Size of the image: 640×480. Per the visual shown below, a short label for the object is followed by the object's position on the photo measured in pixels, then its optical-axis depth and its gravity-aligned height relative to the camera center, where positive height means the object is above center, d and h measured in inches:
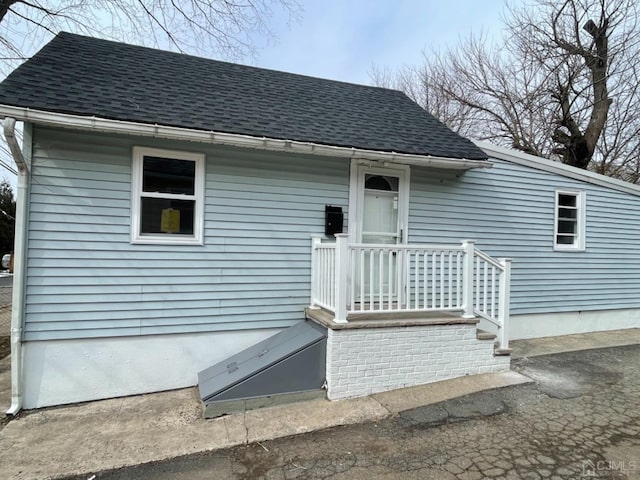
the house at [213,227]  161.9 +5.9
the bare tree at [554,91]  484.4 +234.3
